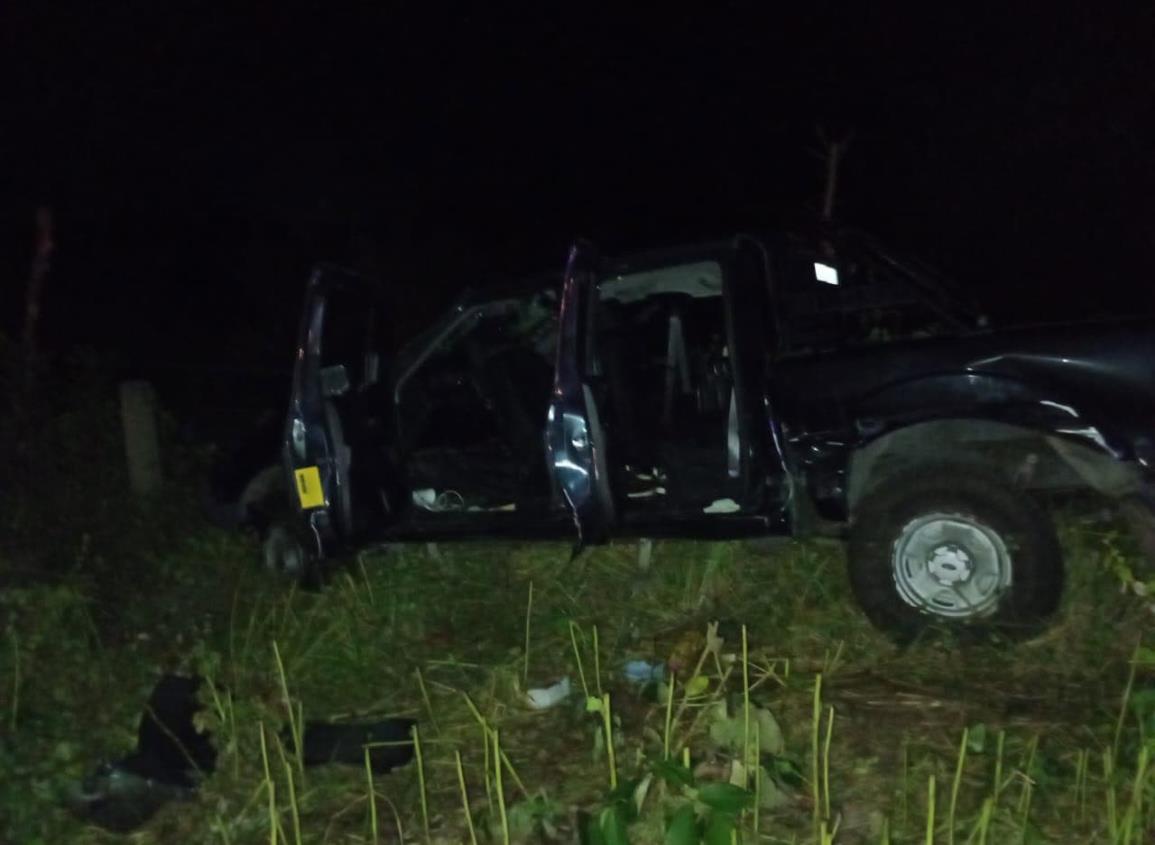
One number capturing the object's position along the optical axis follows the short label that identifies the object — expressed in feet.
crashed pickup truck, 14.48
